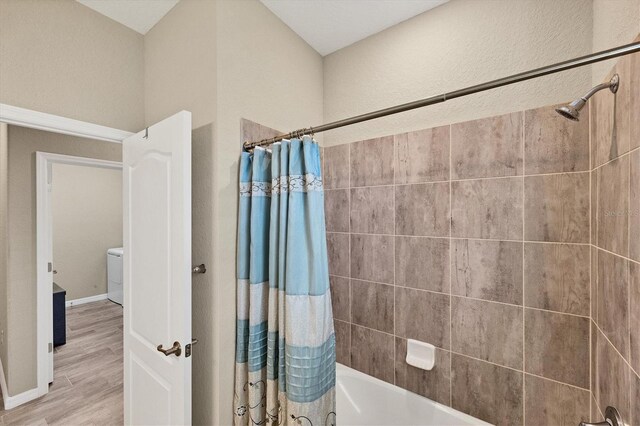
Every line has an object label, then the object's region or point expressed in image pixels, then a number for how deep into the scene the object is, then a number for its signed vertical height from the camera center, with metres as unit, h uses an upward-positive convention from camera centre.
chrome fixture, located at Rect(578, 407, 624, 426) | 0.81 -0.64
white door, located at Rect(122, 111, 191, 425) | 1.13 -0.29
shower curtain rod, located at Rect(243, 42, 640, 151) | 0.67 +0.39
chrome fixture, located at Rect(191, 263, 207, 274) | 1.29 -0.27
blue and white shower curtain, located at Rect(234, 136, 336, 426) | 1.17 -0.38
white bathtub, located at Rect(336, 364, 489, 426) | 1.40 -1.10
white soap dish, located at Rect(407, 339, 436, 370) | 1.45 -0.78
